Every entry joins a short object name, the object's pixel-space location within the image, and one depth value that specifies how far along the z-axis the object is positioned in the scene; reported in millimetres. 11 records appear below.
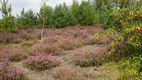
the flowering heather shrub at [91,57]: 5003
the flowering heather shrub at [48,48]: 6342
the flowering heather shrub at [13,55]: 5908
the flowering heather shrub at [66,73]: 4159
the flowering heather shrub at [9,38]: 9439
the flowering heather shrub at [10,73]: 4181
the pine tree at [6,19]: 10405
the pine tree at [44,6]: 11531
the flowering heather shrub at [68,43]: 6909
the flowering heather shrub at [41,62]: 4919
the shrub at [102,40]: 7400
